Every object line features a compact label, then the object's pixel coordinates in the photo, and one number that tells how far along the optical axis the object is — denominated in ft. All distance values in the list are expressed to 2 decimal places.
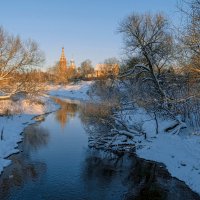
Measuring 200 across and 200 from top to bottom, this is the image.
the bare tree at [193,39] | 27.36
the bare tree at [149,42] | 52.57
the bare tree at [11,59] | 72.65
